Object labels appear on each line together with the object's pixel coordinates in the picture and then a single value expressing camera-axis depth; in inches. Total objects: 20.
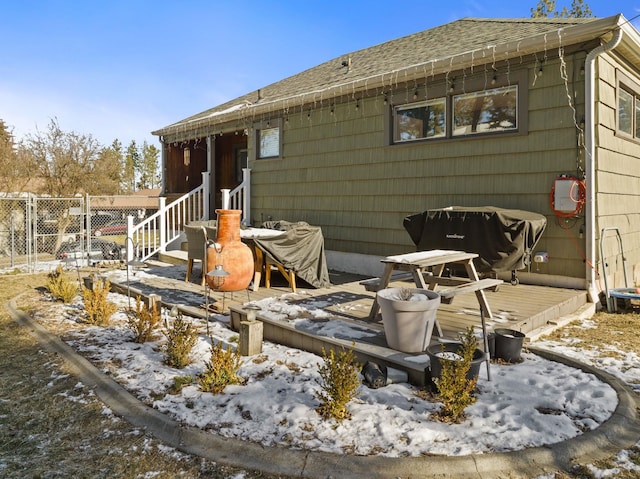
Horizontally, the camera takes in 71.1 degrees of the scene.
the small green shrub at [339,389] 111.3
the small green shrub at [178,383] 132.5
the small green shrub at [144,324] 184.7
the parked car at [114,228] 1024.2
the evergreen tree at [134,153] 2838.8
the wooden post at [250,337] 162.4
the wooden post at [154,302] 213.7
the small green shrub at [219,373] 130.6
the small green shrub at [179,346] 154.0
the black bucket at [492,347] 153.2
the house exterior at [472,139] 231.1
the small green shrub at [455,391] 108.7
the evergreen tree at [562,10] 979.9
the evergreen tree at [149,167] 2407.7
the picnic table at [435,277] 164.9
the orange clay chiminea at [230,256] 204.7
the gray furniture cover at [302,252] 258.4
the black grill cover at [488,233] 215.2
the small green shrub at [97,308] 213.5
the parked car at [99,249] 466.9
